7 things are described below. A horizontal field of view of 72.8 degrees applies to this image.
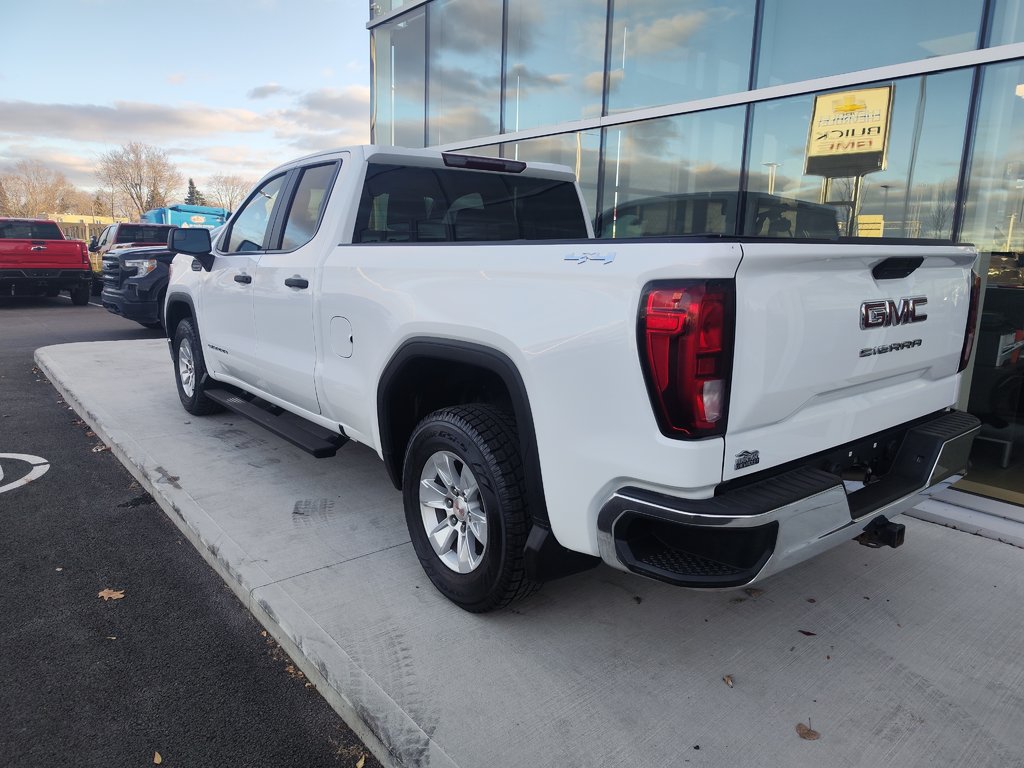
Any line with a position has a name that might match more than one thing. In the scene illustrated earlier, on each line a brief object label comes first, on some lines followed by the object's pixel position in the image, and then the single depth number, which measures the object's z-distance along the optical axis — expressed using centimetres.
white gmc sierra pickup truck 202
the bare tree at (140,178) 7400
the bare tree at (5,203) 7852
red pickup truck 1482
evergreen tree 9069
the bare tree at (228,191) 8481
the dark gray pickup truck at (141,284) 1058
